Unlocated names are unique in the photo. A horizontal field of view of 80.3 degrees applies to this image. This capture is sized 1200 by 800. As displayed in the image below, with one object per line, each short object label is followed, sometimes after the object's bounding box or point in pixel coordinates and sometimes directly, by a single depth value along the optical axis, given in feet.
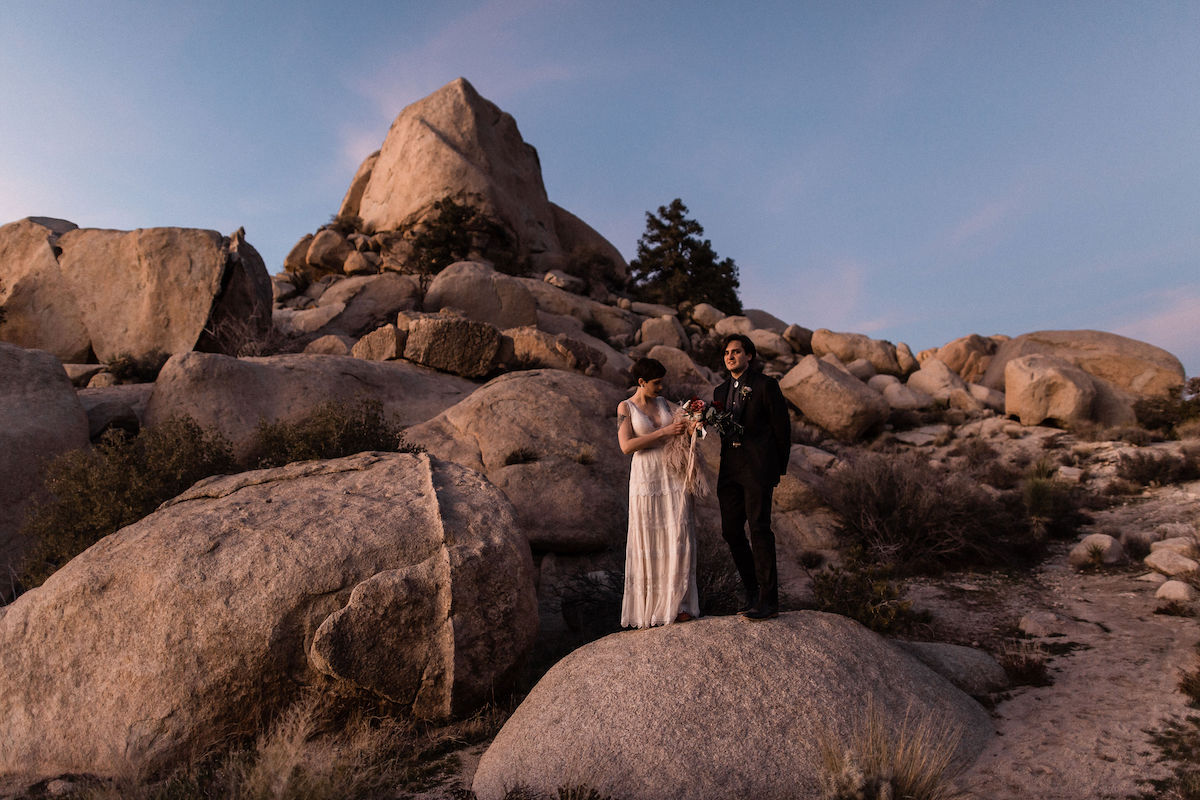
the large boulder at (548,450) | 29.50
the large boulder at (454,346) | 47.01
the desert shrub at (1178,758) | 13.29
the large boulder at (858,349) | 84.43
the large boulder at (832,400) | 60.90
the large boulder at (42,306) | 51.16
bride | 17.26
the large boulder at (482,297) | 64.80
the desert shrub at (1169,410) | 59.77
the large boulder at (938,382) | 73.77
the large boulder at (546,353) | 47.21
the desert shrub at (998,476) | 47.26
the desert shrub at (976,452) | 54.39
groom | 17.05
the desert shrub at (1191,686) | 17.02
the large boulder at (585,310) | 76.79
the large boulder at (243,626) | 15.66
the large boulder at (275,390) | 34.27
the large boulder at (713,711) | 13.70
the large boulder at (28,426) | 27.30
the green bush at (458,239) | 90.53
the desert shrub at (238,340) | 48.93
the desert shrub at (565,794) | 12.95
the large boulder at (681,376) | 49.16
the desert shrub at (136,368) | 43.60
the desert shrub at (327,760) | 13.14
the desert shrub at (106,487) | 23.61
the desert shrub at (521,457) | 31.99
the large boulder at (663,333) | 76.33
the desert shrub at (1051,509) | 36.06
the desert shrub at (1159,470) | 43.39
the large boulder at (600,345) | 50.06
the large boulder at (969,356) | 84.74
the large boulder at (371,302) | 62.95
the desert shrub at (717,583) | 22.82
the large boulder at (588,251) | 109.09
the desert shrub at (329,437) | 27.45
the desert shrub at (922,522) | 32.91
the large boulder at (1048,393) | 62.08
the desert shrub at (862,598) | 21.68
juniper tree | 102.12
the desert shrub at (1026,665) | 19.63
